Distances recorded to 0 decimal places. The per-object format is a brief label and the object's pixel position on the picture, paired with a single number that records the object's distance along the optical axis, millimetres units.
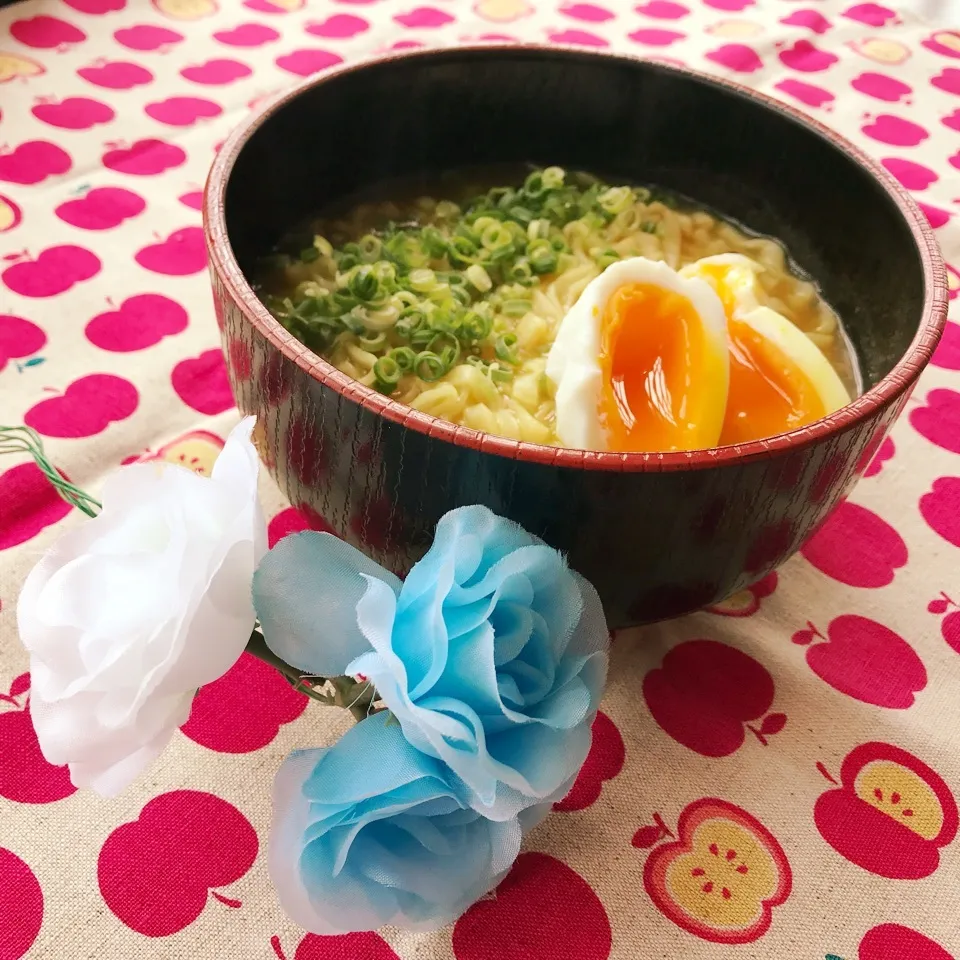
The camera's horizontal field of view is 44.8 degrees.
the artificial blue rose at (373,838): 166
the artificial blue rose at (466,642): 161
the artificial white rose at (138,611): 153
